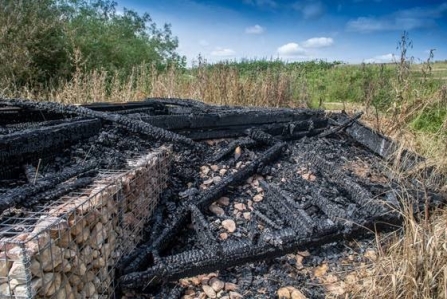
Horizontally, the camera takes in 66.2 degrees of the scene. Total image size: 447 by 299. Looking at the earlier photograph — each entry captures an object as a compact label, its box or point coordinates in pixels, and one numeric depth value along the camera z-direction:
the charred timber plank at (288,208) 2.87
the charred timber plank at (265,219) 3.00
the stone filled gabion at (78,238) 1.42
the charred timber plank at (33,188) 1.80
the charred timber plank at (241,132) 4.05
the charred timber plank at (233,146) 3.79
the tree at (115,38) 11.80
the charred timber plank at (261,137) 4.14
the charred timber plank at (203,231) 2.54
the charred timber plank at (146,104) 4.14
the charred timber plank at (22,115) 3.30
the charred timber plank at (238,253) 2.30
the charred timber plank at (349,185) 3.12
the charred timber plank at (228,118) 3.79
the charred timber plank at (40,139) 2.40
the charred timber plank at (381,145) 4.04
